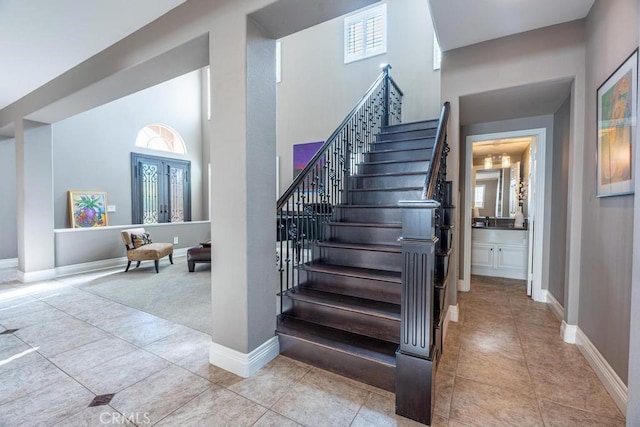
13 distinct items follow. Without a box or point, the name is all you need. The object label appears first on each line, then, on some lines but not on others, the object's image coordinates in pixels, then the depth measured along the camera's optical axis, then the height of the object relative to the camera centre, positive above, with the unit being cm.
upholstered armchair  492 -74
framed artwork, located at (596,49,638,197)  165 +51
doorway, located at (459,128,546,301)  366 +7
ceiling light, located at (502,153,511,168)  507 +86
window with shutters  564 +364
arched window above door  721 +185
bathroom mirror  506 +31
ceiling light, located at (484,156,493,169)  520 +85
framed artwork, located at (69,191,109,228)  597 -4
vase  472 -22
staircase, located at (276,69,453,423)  159 -52
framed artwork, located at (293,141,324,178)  650 +129
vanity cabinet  458 -78
